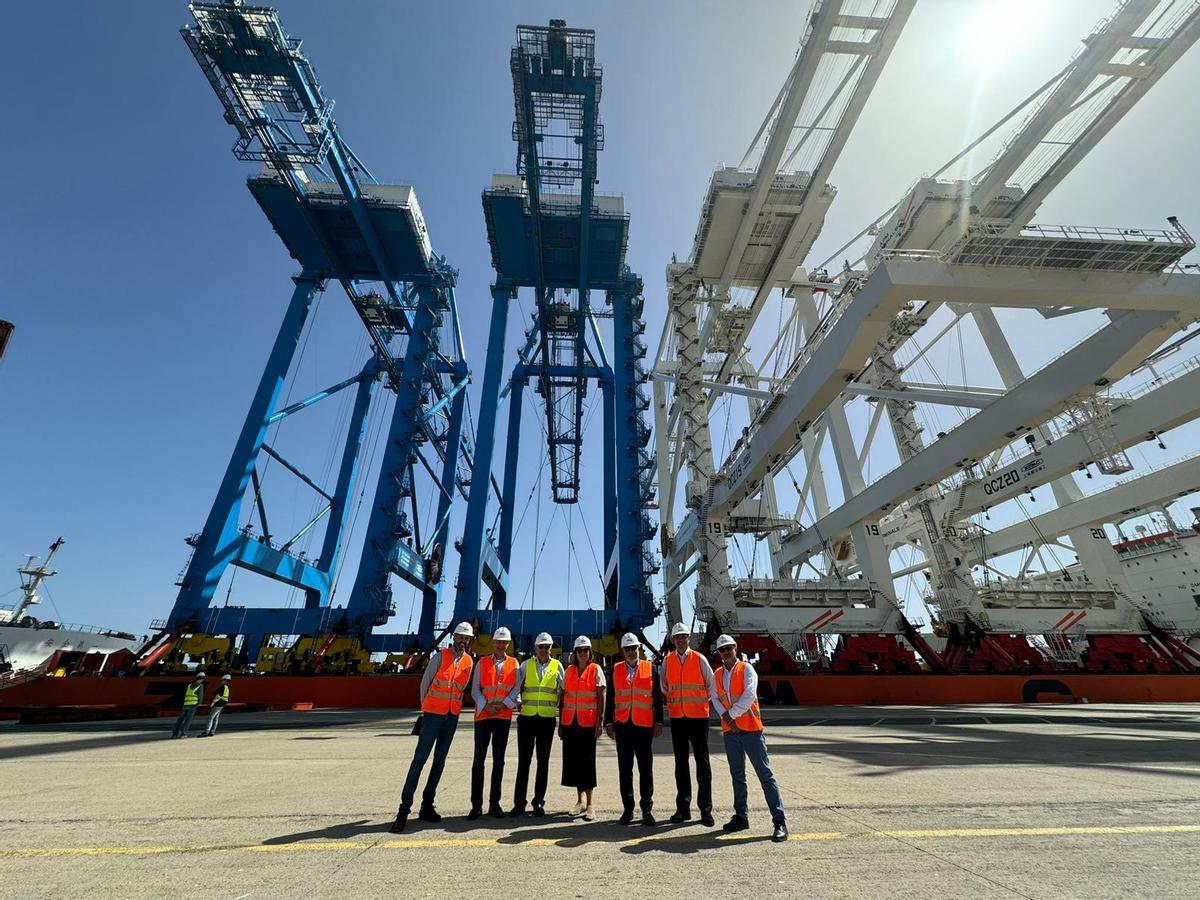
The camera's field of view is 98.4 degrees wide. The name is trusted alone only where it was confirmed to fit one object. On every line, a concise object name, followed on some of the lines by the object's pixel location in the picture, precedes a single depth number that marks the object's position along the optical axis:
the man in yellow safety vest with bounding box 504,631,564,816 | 4.47
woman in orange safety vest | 4.28
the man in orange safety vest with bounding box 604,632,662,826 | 4.09
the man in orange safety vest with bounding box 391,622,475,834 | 4.09
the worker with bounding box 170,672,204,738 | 10.20
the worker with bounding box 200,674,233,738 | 10.43
